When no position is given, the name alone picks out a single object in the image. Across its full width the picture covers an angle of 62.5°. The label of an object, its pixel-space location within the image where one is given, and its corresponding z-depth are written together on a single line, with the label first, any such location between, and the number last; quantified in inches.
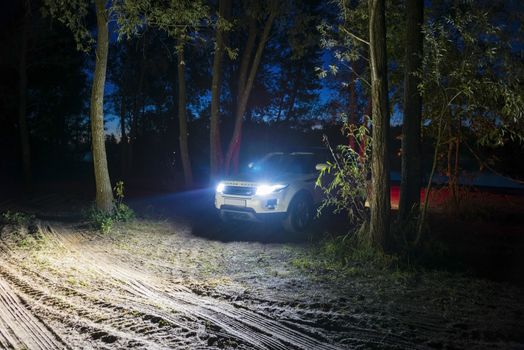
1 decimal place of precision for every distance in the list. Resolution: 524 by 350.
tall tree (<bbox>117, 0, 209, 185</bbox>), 434.0
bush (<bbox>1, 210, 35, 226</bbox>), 423.2
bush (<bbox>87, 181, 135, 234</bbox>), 410.0
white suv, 378.9
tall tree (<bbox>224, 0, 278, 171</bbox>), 661.3
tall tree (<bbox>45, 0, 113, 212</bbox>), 447.8
